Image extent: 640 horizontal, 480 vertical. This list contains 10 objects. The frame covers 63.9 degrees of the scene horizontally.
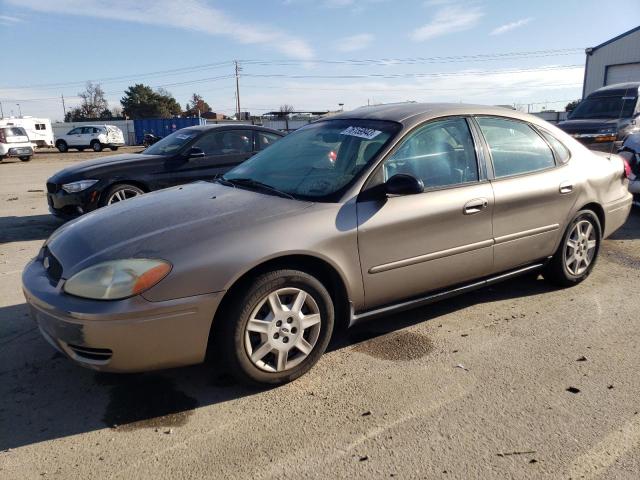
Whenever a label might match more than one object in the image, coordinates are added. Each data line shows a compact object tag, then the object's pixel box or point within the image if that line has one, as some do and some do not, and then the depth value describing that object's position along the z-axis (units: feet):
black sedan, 22.12
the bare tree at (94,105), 307.17
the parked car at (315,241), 8.62
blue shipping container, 158.30
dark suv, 32.76
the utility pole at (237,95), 218.28
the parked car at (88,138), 116.57
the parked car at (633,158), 22.89
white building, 78.69
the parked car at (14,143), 79.10
